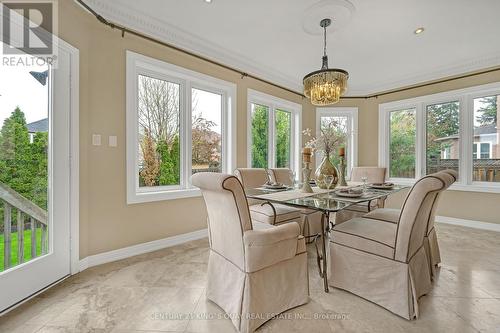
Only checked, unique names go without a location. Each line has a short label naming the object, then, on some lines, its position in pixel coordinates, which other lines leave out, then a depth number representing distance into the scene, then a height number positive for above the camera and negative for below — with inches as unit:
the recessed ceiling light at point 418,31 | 102.3 +64.8
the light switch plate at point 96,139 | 86.9 +10.1
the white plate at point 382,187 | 94.4 -9.4
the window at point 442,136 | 147.3 +21.1
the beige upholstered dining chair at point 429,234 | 74.4 -25.0
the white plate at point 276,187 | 94.7 -9.6
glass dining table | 65.0 -11.3
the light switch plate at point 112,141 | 91.4 +10.0
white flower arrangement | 96.3 +10.9
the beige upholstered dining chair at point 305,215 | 107.0 -25.0
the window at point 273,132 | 153.4 +26.1
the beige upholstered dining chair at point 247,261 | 51.6 -25.3
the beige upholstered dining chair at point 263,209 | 92.2 -20.0
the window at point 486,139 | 134.4 +16.9
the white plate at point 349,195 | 75.3 -10.3
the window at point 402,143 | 166.7 +17.8
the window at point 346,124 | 185.5 +36.4
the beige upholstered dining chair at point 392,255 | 56.1 -26.1
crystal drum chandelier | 92.6 +36.0
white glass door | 62.1 -4.3
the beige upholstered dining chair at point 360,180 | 111.9 -9.0
